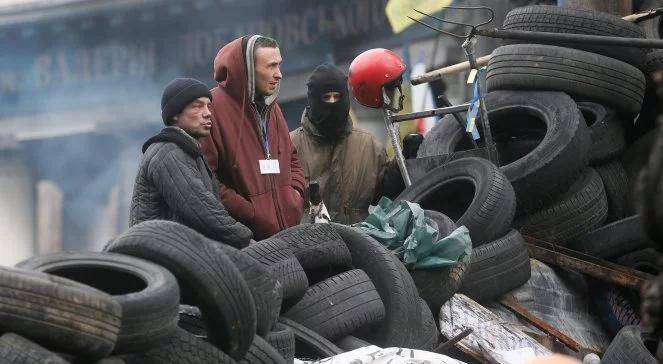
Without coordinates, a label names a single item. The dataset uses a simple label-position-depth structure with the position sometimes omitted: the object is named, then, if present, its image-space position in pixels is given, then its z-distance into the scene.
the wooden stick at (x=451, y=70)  20.11
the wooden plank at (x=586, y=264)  17.70
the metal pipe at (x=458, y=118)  19.64
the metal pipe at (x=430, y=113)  18.83
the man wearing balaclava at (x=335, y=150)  17.31
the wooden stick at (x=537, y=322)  16.11
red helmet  18.69
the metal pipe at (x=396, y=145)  18.33
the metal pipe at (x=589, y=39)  14.94
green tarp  14.80
